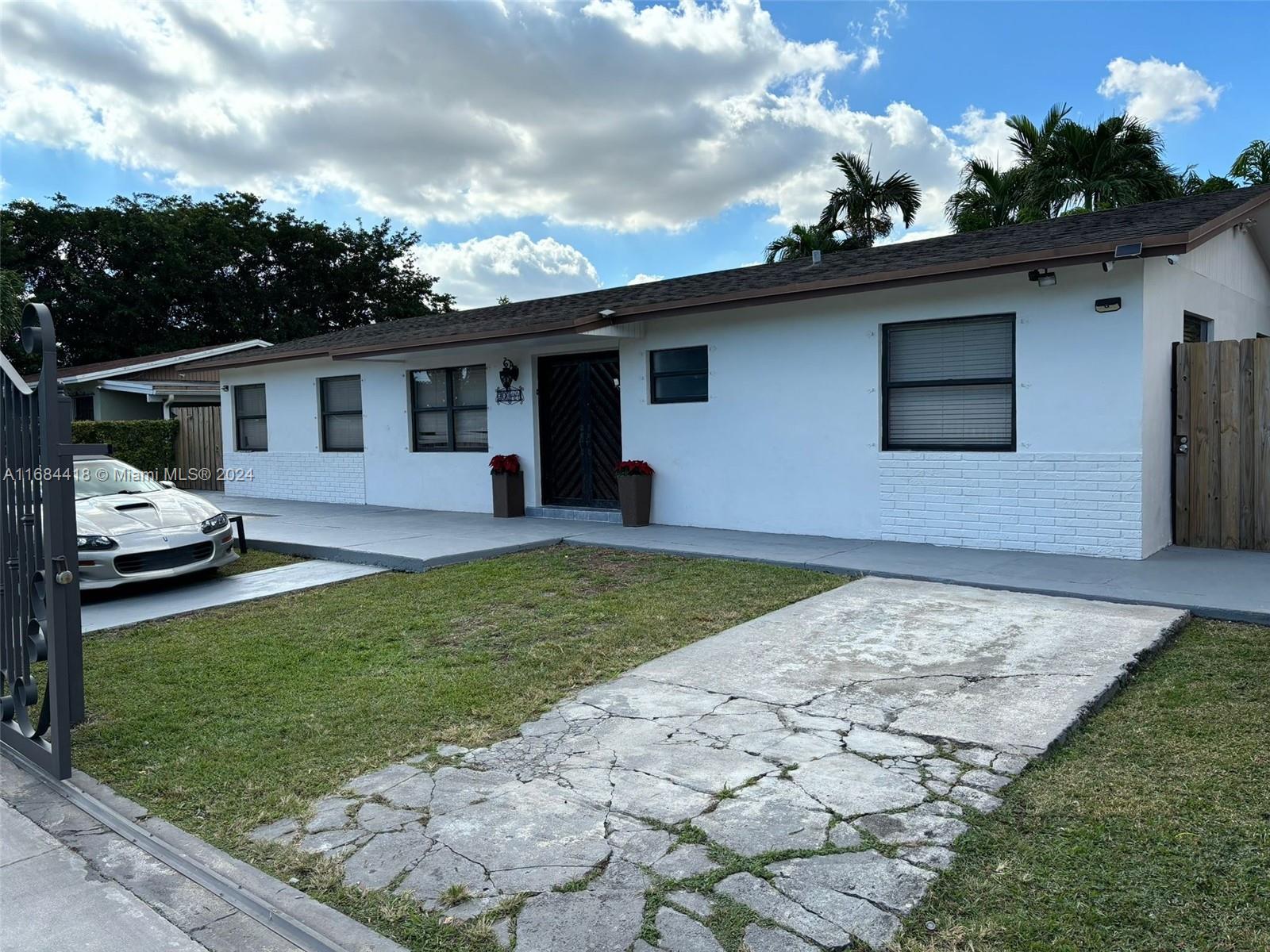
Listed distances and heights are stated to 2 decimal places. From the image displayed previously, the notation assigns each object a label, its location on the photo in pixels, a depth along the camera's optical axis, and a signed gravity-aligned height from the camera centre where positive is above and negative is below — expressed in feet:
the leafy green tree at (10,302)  60.64 +10.94
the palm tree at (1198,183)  59.16 +16.80
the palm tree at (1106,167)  56.59 +17.58
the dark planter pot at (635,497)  33.86 -2.44
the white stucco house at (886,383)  24.14 +1.75
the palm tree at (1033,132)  61.21 +21.94
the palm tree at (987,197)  65.41 +18.33
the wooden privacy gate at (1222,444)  24.90 -0.69
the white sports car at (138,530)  23.27 -2.32
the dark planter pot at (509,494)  37.93 -2.45
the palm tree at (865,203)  78.23 +21.23
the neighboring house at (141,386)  68.44 +5.22
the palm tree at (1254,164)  57.11 +17.43
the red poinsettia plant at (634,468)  33.78 -1.27
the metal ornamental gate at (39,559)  11.39 -1.51
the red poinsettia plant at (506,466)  37.86 -1.14
